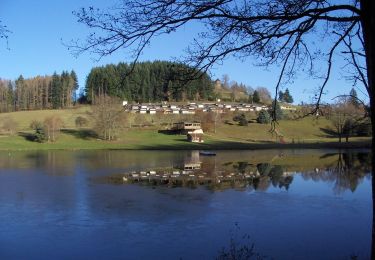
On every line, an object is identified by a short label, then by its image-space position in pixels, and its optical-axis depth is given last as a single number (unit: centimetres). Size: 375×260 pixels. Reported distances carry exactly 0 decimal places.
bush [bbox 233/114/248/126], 8656
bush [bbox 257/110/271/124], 8900
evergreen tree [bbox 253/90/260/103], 12676
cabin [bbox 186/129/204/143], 6894
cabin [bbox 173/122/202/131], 7833
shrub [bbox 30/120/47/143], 6675
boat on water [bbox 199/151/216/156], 4864
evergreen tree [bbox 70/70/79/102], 12126
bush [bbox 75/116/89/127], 8225
